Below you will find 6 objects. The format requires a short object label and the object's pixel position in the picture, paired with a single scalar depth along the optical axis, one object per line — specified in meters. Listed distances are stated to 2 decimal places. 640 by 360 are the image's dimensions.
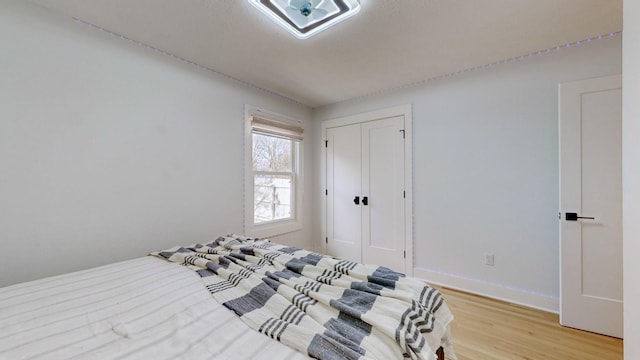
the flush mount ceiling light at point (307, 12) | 1.66
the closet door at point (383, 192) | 3.15
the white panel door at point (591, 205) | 1.92
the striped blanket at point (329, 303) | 0.85
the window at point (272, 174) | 3.00
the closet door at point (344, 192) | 3.49
